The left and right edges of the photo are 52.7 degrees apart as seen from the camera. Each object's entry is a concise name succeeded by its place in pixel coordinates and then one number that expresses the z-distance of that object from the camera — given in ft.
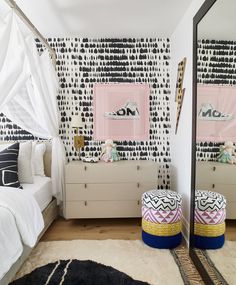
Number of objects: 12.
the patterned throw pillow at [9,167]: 8.15
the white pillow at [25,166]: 9.02
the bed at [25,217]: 5.78
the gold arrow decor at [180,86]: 9.03
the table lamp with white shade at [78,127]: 10.68
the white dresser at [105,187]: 10.00
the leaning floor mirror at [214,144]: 5.23
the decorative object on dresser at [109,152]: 10.75
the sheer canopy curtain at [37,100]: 6.72
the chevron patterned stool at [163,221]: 8.06
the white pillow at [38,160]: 10.37
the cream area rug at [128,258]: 6.61
